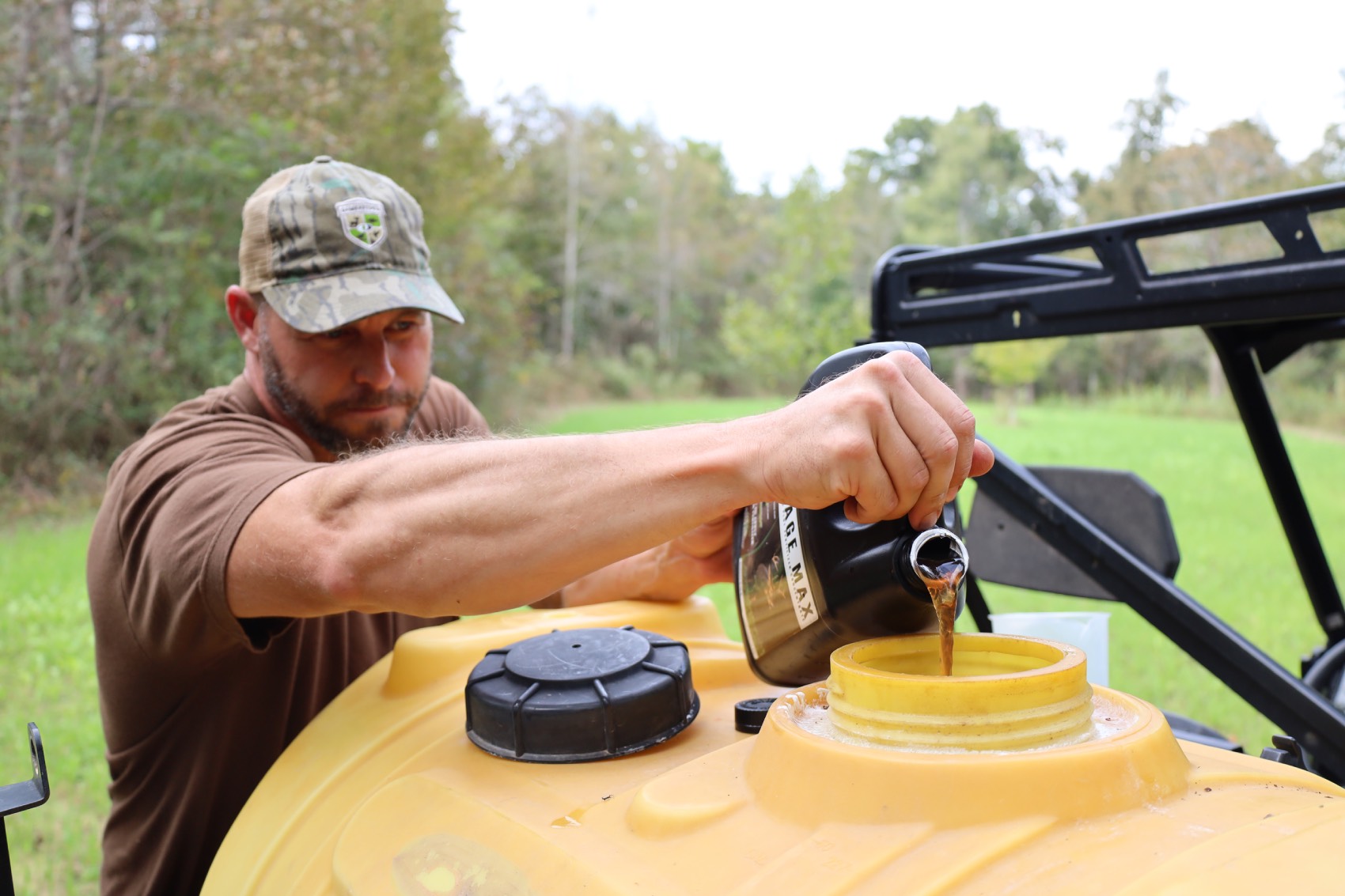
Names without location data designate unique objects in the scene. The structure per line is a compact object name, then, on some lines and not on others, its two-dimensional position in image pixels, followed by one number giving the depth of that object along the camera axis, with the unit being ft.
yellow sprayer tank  2.99
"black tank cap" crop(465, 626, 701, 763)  4.37
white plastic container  6.44
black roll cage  5.38
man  4.18
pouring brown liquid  3.84
